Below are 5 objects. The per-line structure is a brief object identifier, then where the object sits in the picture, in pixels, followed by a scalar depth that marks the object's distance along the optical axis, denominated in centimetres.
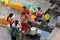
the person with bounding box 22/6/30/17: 1027
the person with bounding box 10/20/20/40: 892
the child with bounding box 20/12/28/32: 941
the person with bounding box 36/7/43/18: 1044
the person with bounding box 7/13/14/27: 940
